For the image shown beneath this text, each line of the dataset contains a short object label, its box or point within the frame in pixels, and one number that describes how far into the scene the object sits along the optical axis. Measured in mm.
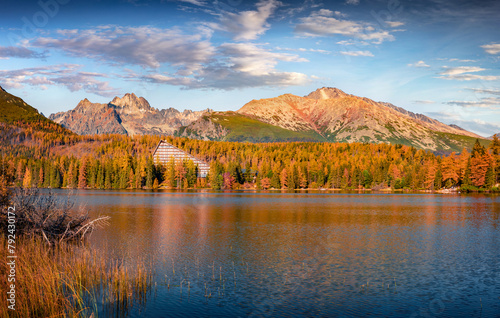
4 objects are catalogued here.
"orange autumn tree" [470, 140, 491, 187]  171625
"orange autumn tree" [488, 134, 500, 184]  170625
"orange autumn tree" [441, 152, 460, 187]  187000
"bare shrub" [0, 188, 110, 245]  35031
